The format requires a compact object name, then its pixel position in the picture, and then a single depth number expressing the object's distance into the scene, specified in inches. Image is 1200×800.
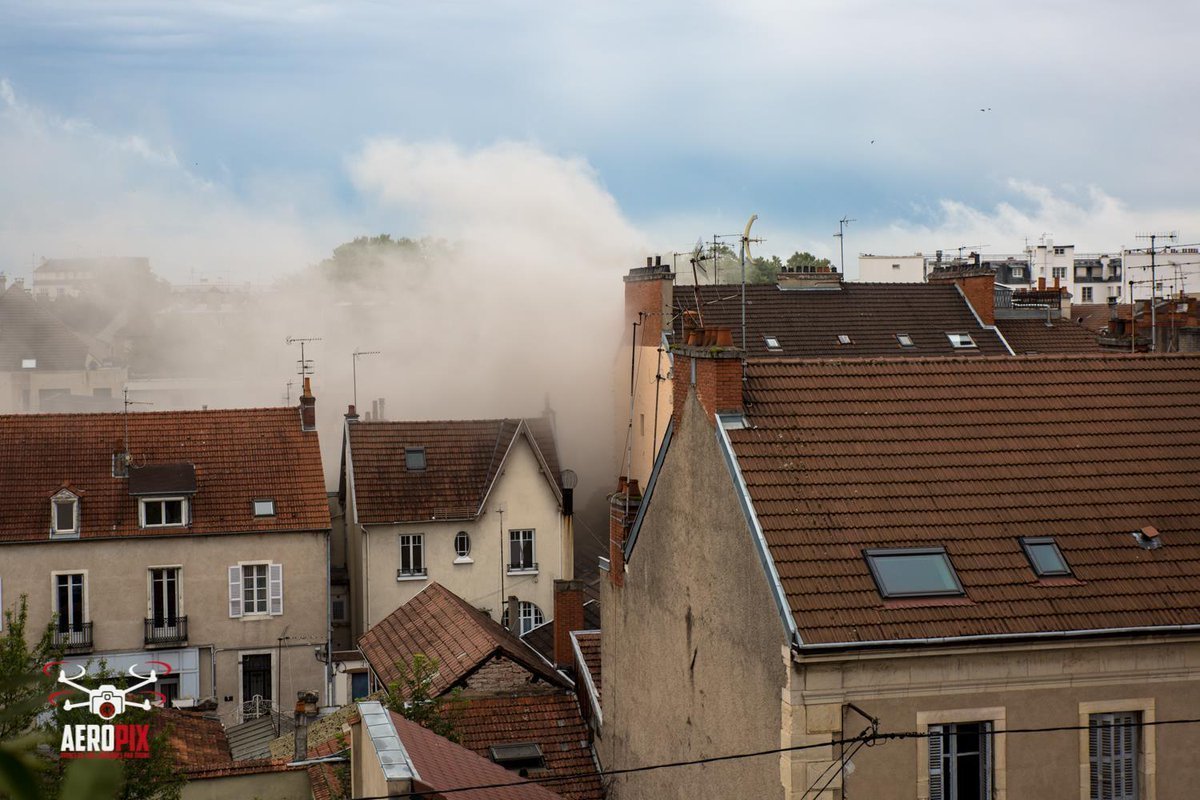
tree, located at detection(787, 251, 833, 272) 1631.9
